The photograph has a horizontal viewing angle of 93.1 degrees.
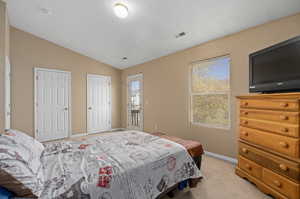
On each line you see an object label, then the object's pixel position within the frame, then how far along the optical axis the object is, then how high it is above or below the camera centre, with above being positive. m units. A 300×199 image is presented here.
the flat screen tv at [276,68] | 1.63 +0.40
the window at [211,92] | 2.90 +0.15
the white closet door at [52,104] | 4.04 -0.15
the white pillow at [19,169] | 0.90 -0.49
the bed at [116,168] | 1.07 -0.63
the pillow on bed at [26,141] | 1.34 -0.43
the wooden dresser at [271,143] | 1.52 -0.55
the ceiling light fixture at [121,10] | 2.28 +1.46
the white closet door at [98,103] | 4.96 -0.15
